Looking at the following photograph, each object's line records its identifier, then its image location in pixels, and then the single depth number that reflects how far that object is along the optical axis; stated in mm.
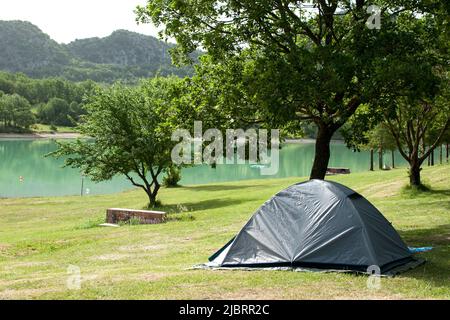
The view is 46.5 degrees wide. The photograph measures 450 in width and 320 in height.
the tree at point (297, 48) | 15594
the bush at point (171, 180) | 53312
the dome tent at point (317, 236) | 12188
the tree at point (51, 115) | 196000
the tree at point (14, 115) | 164662
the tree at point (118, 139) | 36312
